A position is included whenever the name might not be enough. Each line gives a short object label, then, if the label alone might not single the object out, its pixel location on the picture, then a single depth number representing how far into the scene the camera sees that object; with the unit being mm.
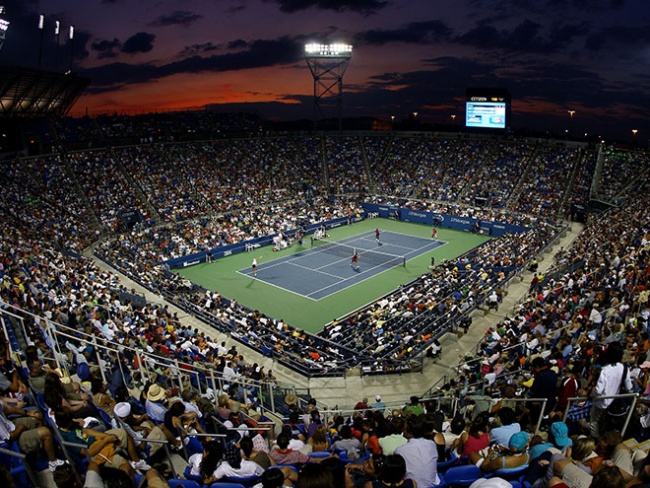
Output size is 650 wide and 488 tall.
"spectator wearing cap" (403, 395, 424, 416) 9792
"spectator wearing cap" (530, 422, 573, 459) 6504
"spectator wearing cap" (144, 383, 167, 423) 8555
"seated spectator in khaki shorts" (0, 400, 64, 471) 6160
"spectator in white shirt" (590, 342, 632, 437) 7684
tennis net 36188
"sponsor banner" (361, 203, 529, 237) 43125
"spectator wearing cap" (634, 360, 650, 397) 8031
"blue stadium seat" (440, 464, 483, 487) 6086
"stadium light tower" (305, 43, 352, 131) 56812
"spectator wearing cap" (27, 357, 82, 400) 8391
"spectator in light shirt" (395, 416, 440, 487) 5723
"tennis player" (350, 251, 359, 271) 35031
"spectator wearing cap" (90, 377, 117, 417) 8117
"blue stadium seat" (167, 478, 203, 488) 6090
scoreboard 52906
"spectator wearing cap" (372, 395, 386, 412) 13711
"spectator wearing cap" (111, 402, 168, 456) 7270
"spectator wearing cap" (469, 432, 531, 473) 6023
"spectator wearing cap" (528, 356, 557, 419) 8734
